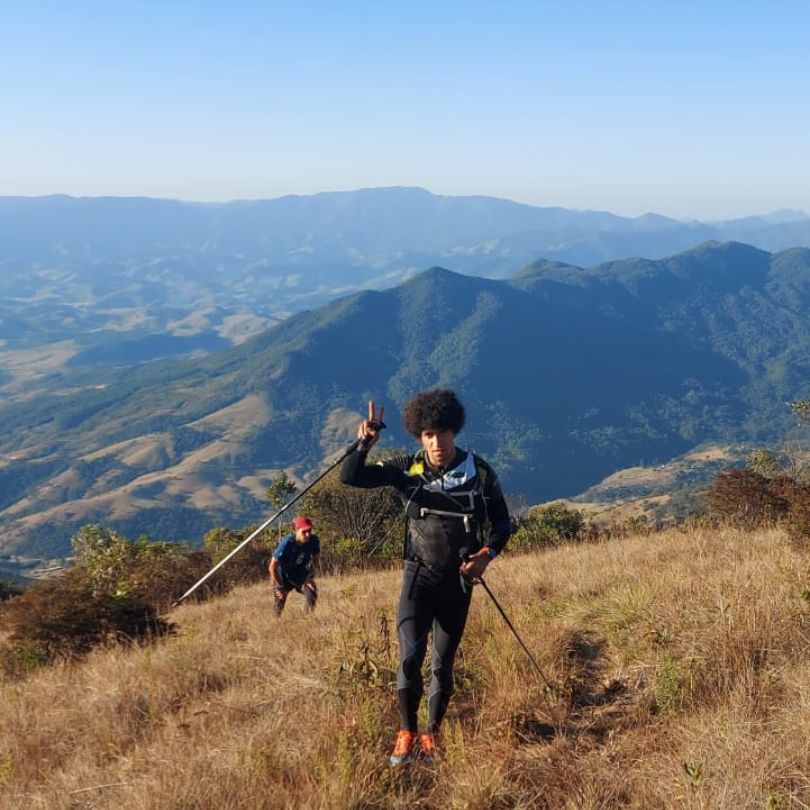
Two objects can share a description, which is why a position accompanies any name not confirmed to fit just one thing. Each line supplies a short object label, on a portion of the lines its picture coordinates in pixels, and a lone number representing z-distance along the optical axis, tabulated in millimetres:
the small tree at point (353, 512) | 23422
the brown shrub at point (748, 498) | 11140
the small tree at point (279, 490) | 29281
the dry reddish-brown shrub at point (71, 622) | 7367
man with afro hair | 3932
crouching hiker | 8629
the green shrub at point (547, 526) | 15244
